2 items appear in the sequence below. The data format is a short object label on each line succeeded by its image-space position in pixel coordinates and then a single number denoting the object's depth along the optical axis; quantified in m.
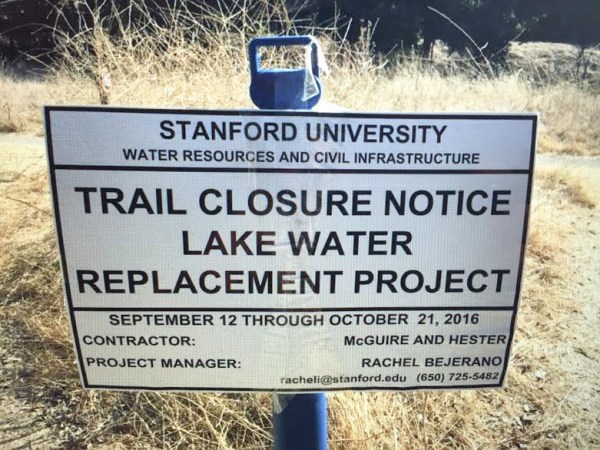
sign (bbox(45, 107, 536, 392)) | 0.93
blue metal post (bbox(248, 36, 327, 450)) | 0.97
